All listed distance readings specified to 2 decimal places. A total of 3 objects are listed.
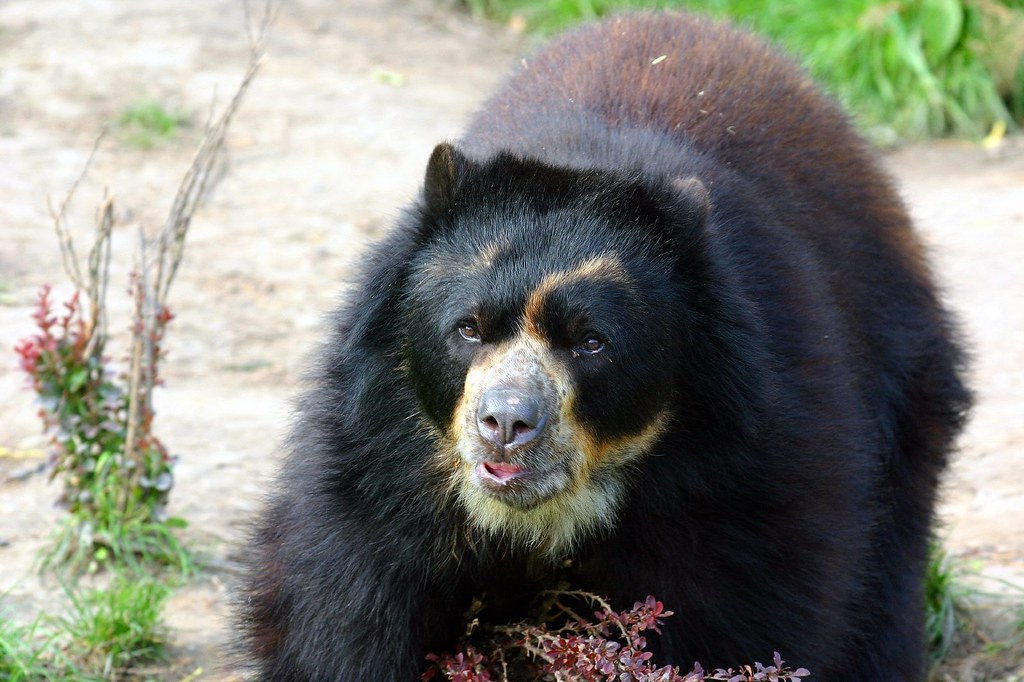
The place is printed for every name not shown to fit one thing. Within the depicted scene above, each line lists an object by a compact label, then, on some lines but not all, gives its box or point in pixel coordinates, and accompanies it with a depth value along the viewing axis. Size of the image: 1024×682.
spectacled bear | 7.08
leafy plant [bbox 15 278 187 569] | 10.37
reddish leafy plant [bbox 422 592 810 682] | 6.64
